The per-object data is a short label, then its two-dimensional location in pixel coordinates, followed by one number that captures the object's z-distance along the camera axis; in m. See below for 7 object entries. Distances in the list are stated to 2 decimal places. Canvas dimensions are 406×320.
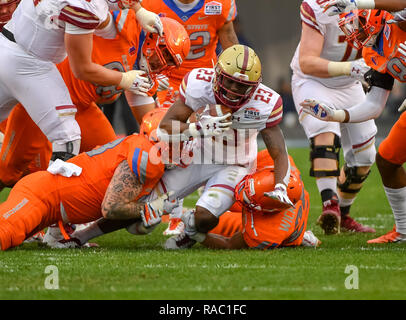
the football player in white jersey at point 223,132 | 10.38
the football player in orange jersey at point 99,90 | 11.99
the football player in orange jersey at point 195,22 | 13.86
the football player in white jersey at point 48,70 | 11.16
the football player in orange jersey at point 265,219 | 10.51
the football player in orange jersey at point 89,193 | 10.55
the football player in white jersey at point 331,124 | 13.03
